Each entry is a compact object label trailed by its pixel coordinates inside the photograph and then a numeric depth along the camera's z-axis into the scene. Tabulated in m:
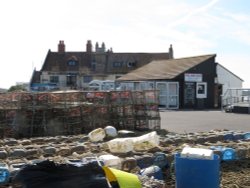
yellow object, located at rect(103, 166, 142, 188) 3.77
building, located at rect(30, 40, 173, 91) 44.94
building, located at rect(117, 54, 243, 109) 27.44
